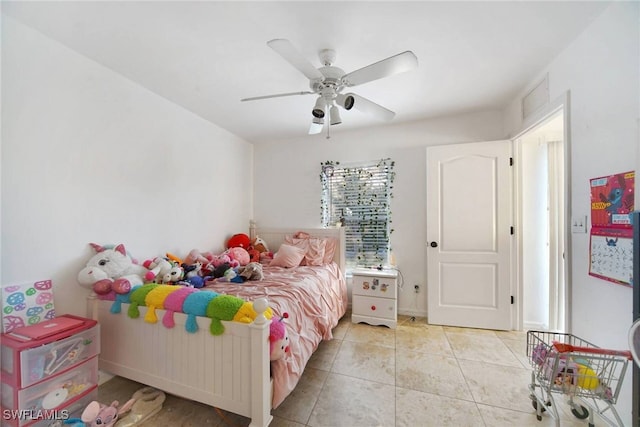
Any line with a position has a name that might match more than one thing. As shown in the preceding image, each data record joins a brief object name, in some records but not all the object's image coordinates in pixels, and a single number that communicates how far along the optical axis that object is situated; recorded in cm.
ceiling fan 137
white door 264
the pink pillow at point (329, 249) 306
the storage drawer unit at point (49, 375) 124
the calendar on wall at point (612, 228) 129
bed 130
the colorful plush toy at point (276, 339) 135
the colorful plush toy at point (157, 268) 191
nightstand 274
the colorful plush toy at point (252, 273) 230
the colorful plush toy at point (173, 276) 199
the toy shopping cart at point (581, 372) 120
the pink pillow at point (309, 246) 293
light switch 158
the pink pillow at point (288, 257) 283
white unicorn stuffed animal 167
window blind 320
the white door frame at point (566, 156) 171
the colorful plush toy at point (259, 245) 328
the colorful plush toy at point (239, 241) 318
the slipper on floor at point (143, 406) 144
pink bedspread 145
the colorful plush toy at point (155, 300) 153
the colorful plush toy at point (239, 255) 280
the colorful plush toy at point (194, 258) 249
